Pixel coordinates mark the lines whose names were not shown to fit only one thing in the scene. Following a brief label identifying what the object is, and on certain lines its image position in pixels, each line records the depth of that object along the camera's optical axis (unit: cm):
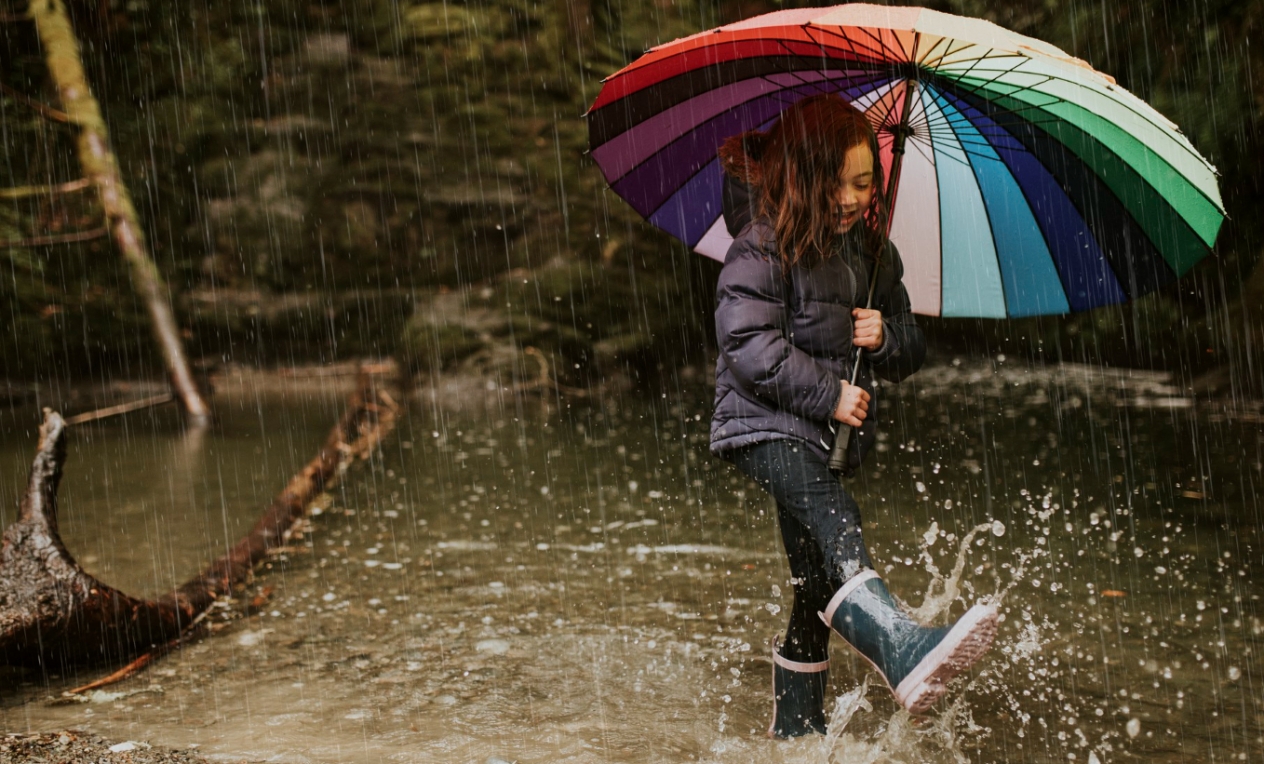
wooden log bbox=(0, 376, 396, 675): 439
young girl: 319
